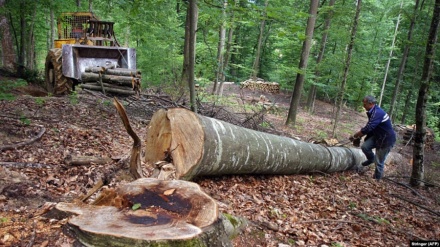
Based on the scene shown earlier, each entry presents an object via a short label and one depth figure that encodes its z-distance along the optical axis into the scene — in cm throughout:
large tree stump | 187
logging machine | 775
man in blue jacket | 637
